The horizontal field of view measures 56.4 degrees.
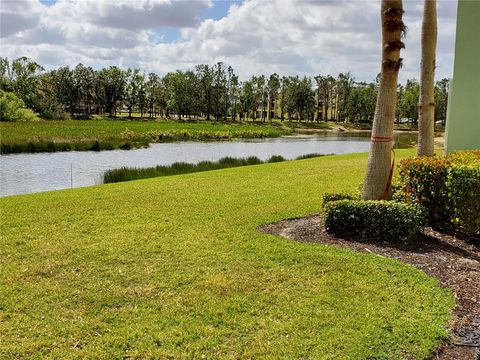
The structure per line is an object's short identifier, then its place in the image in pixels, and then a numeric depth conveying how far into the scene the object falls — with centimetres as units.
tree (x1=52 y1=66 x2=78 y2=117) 7371
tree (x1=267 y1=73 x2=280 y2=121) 9244
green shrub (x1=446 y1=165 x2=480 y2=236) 613
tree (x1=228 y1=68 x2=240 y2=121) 8594
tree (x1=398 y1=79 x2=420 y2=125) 7398
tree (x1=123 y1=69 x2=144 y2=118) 7606
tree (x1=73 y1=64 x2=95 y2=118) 7456
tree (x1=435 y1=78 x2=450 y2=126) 7331
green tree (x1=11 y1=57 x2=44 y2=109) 6662
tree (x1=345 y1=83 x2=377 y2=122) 8431
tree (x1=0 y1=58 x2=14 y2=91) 6562
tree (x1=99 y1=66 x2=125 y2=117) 7319
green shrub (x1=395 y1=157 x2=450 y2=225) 673
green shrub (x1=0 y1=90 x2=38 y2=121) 4685
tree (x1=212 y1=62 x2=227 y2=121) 8350
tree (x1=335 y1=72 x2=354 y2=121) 9218
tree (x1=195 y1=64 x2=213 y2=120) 8256
